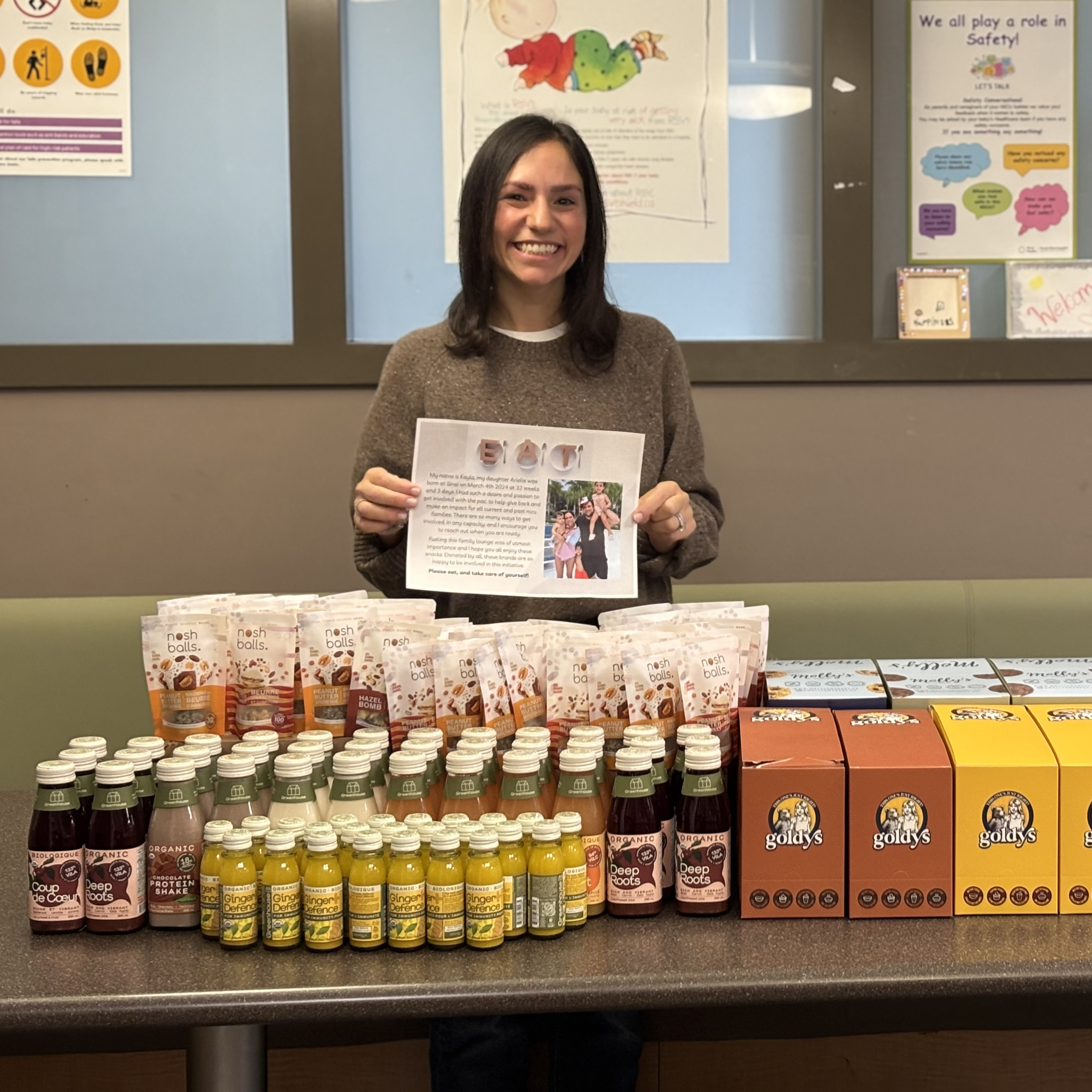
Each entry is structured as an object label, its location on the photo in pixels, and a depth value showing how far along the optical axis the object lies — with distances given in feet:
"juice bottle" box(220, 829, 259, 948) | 4.25
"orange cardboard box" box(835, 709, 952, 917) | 4.50
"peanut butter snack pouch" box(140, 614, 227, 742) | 5.22
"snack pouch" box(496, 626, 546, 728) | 5.06
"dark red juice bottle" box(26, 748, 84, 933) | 4.40
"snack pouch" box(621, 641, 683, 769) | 4.88
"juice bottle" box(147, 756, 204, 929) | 4.45
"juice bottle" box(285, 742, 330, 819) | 4.71
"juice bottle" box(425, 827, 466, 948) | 4.24
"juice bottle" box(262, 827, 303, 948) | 4.25
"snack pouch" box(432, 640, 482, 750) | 4.99
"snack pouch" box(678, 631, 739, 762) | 4.90
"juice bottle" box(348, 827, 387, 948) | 4.24
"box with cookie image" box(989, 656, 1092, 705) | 5.14
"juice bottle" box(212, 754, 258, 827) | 4.57
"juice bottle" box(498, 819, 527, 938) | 4.33
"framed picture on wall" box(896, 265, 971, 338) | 9.85
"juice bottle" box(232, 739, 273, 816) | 4.69
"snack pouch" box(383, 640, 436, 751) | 5.04
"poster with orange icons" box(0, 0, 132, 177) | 9.57
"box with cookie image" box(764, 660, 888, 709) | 5.14
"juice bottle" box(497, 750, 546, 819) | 4.60
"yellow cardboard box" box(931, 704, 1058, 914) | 4.50
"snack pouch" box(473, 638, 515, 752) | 4.99
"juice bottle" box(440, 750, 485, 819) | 4.59
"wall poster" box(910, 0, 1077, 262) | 9.87
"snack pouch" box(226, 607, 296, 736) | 5.19
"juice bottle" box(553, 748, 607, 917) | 4.55
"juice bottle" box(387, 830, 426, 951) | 4.24
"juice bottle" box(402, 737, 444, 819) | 4.69
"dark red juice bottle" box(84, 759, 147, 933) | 4.41
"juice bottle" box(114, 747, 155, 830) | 4.58
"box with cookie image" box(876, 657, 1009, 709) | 5.14
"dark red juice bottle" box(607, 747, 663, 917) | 4.54
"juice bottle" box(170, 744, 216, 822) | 4.61
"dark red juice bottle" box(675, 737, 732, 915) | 4.54
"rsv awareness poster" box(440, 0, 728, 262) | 9.78
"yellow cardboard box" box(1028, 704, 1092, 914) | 4.49
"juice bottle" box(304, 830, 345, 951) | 4.24
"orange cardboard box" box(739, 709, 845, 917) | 4.52
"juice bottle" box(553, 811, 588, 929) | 4.40
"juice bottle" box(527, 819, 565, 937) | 4.34
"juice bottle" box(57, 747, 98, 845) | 4.54
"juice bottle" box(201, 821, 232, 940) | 4.34
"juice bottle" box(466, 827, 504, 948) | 4.23
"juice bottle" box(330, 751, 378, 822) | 4.65
